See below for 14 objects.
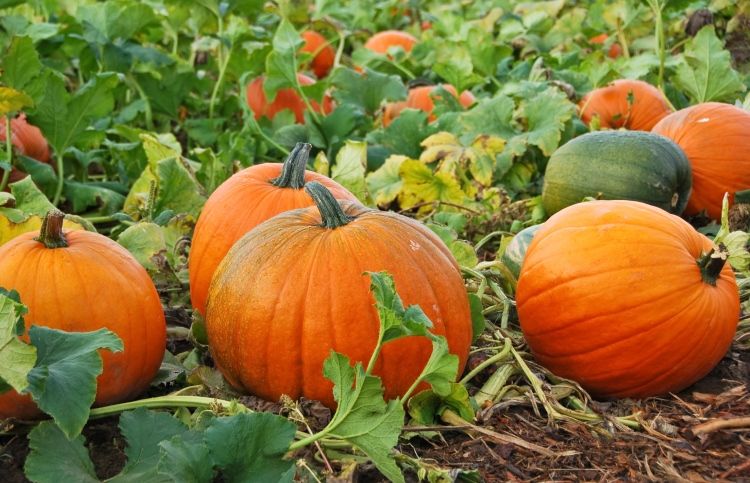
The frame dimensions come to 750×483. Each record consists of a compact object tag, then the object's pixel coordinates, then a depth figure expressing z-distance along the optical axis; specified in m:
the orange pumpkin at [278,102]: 5.43
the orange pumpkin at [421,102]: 5.55
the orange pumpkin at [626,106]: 4.88
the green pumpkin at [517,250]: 3.34
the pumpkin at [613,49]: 6.91
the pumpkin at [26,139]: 4.41
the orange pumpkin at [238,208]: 3.07
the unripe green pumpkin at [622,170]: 3.81
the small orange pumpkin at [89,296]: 2.50
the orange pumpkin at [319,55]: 7.38
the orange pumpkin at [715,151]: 4.04
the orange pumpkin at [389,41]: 7.46
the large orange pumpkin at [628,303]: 2.67
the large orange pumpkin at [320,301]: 2.51
